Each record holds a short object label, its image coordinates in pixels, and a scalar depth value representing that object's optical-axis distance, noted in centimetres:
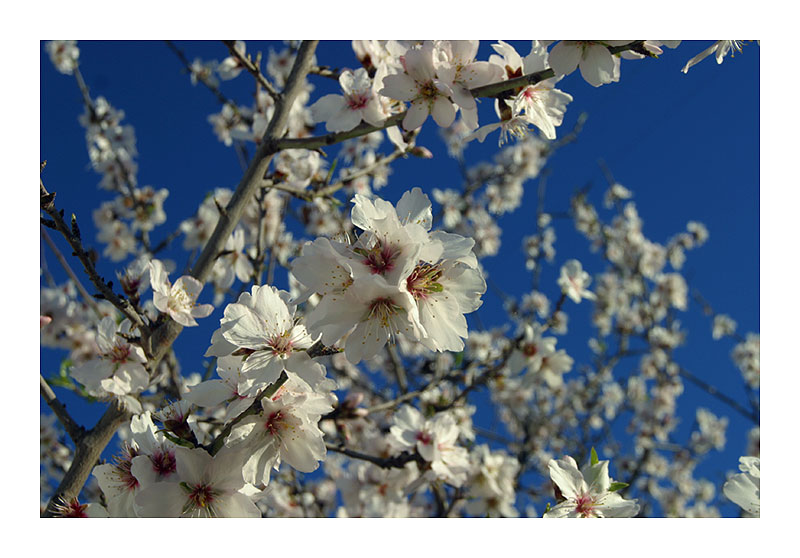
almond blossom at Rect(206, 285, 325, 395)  30
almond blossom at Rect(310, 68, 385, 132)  40
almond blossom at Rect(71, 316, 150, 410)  38
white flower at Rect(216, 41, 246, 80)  54
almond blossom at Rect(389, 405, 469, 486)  46
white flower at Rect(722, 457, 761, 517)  34
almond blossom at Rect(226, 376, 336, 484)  31
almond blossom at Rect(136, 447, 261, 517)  31
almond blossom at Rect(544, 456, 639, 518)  34
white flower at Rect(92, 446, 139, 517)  34
